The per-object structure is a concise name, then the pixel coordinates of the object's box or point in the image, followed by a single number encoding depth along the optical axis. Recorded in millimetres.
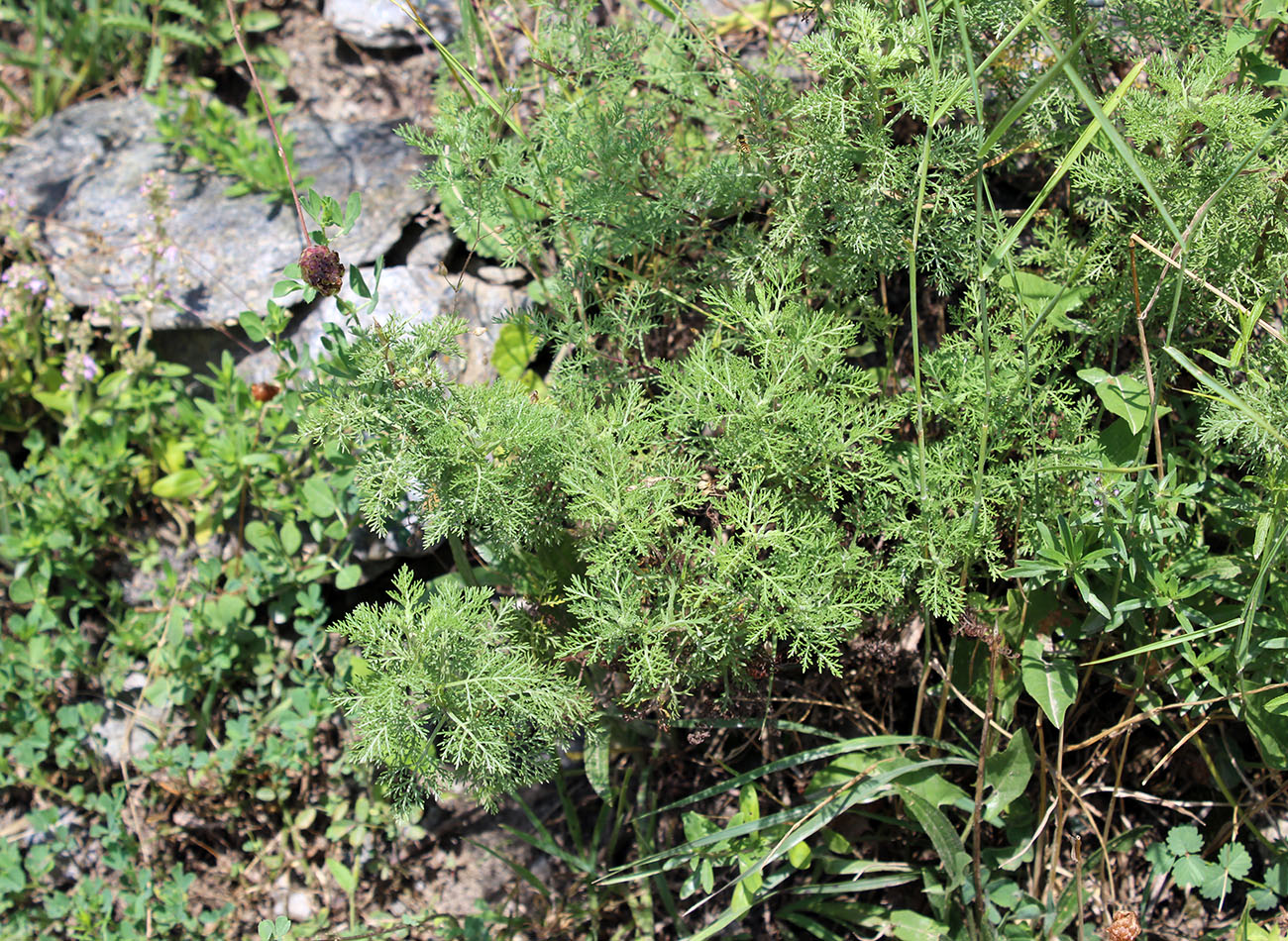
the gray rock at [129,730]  2893
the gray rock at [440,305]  2777
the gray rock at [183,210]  3088
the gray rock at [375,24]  3545
